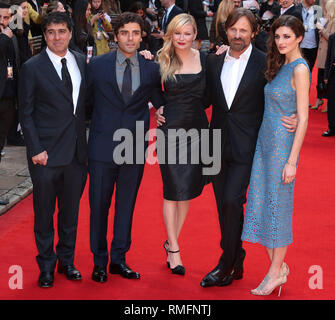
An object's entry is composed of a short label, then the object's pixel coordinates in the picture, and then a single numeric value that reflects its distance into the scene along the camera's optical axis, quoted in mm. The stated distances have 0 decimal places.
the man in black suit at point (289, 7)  9766
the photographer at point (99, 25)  9344
